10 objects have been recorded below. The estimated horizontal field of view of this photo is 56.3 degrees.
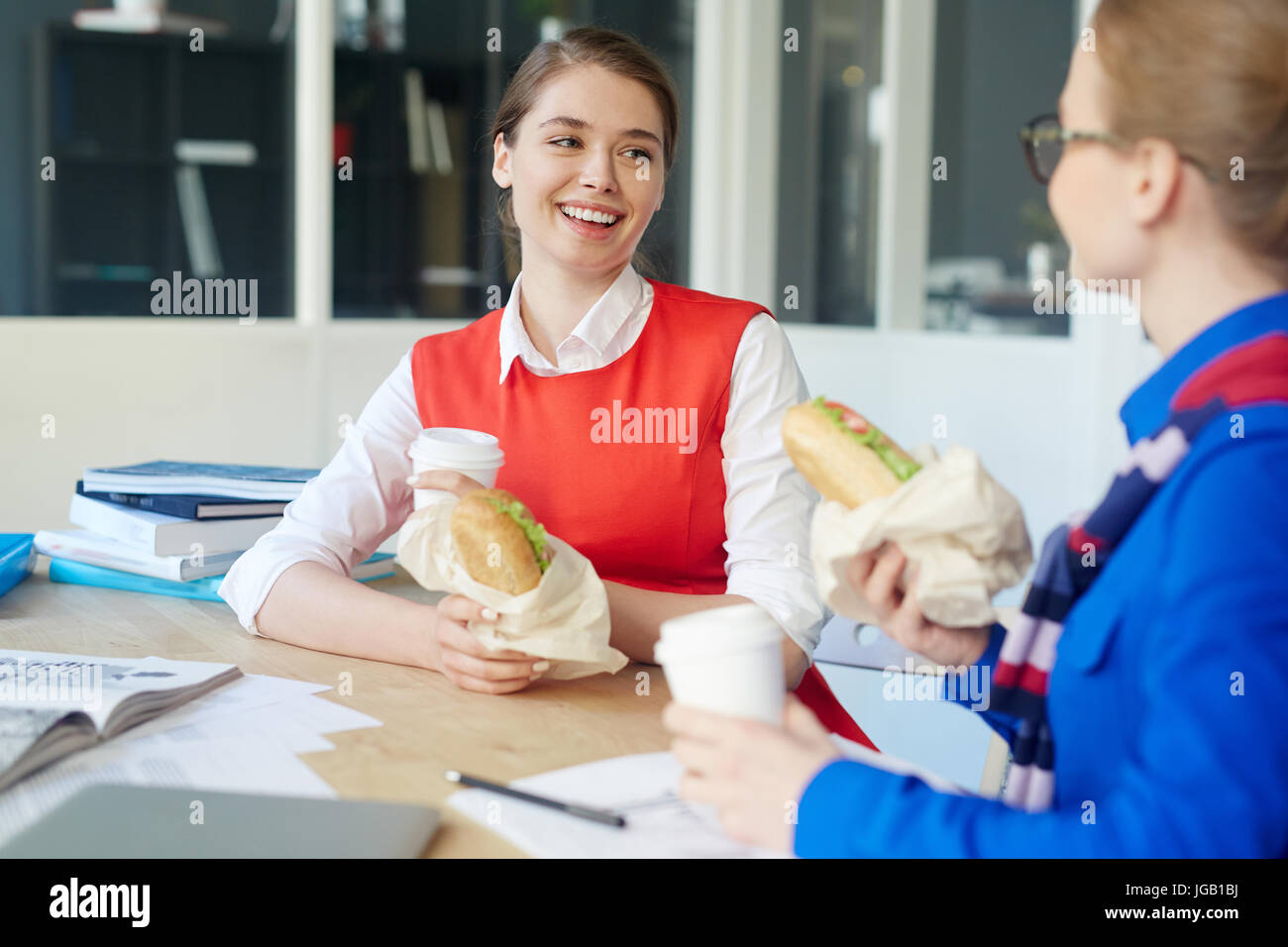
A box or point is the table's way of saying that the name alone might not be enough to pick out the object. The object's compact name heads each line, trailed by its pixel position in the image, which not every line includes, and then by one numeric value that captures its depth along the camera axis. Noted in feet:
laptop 2.69
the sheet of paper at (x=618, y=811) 2.85
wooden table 3.31
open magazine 3.29
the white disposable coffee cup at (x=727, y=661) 2.73
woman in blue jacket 2.30
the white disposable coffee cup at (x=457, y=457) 4.26
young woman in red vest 5.32
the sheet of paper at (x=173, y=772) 3.13
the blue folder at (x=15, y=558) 5.40
